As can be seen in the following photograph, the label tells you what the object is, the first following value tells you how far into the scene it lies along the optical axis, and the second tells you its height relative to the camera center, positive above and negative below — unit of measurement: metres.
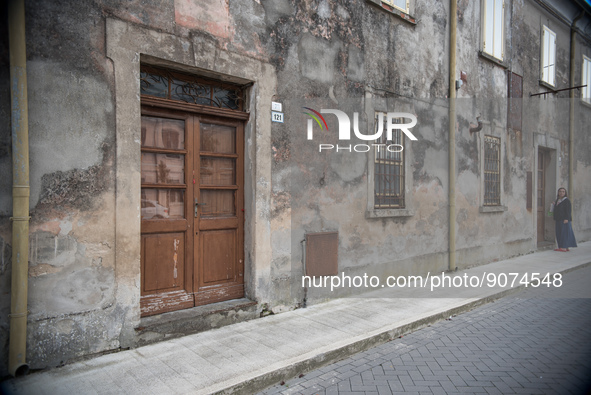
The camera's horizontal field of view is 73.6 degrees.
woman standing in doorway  11.34 -0.87
